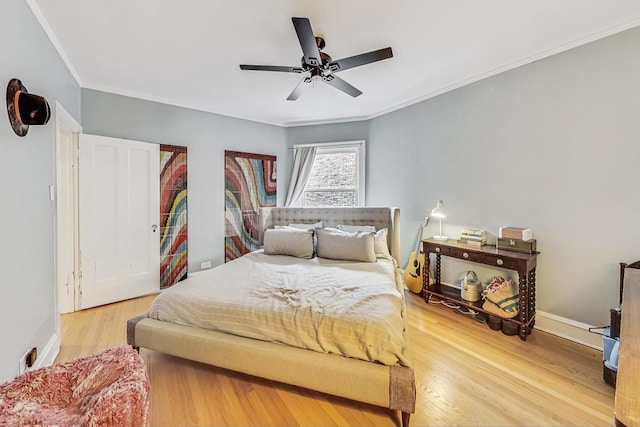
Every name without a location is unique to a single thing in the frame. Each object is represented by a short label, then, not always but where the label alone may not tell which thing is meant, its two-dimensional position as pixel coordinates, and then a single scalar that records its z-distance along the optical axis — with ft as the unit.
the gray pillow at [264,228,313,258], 11.00
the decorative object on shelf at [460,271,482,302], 9.66
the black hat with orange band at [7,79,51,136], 5.11
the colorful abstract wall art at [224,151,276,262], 14.11
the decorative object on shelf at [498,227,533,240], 8.66
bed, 5.03
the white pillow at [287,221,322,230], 12.80
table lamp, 11.10
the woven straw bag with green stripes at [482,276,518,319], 8.57
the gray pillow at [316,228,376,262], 10.24
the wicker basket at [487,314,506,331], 8.66
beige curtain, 15.48
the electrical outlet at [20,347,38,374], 5.51
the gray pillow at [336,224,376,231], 12.09
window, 14.80
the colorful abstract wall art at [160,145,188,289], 12.07
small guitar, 11.72
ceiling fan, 5.86
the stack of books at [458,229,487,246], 9.69
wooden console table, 8.09
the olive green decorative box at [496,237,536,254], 8.57
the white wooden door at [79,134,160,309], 10.30
